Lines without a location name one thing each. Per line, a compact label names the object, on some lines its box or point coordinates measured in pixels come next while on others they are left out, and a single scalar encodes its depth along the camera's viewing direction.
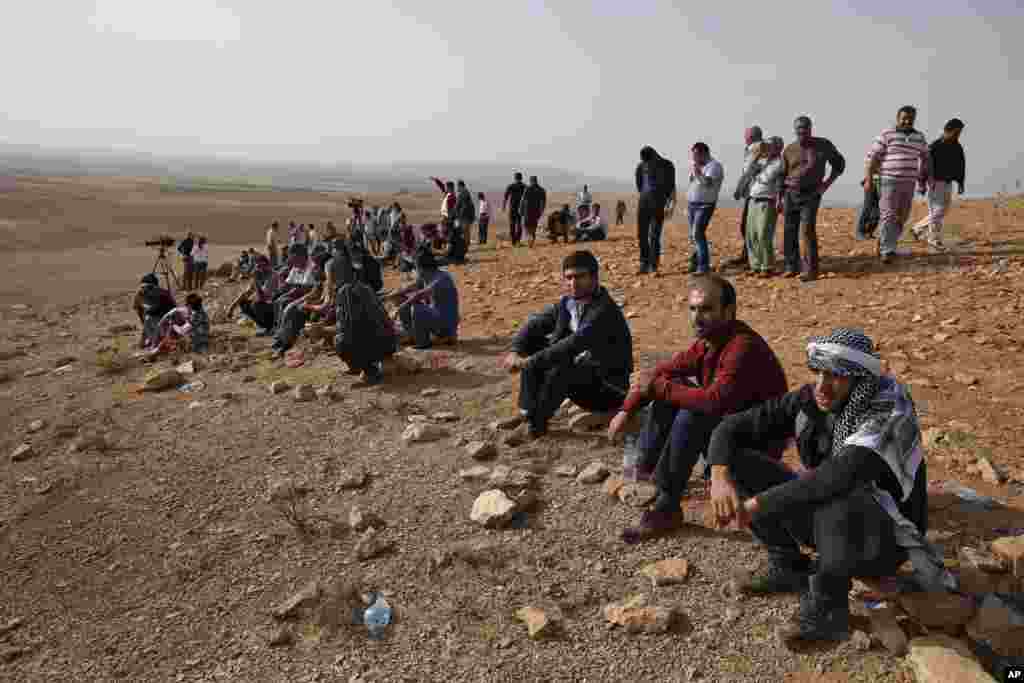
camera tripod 14.45
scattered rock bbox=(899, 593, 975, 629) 2.54
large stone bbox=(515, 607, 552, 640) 2.96
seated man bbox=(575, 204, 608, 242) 15.55
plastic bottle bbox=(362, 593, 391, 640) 3.12
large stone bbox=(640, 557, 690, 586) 3.19
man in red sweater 3.11
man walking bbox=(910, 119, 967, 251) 8.43
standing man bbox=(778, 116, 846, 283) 7.48
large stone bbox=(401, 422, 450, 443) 5.17
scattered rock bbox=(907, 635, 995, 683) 2.31
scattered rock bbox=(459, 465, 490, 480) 4.43
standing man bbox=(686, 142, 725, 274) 8.30
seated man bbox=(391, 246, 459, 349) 7.56
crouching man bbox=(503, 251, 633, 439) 4.38
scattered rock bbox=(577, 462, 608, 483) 4.18
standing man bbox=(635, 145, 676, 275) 8.84
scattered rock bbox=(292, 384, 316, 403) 6.34
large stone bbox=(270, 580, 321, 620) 3.28
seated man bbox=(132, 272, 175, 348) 9.31
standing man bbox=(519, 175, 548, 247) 15.49
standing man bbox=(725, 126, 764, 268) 8.09
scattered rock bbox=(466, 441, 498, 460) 4.75
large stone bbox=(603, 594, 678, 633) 2.90
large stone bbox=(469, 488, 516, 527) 3.85
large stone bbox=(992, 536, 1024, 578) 2.91
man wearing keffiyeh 2.42
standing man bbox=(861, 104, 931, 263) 7.58
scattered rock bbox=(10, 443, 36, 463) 5.78
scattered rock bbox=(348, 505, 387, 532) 4.00
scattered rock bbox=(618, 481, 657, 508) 3.84
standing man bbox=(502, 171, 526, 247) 15.72
